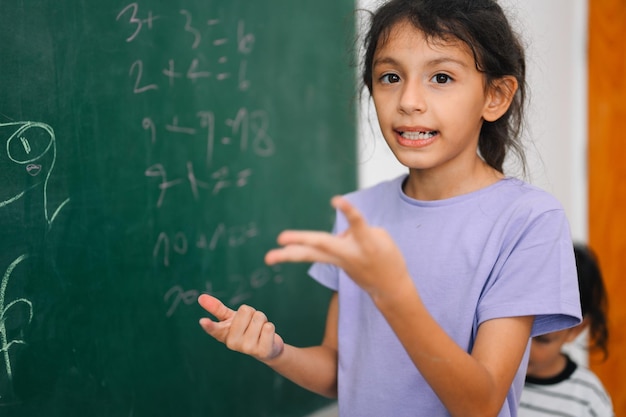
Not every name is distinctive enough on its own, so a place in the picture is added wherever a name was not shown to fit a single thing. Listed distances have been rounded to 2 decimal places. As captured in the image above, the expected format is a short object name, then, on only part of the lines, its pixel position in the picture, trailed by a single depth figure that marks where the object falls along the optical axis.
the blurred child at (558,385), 1.76
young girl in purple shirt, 1.05
